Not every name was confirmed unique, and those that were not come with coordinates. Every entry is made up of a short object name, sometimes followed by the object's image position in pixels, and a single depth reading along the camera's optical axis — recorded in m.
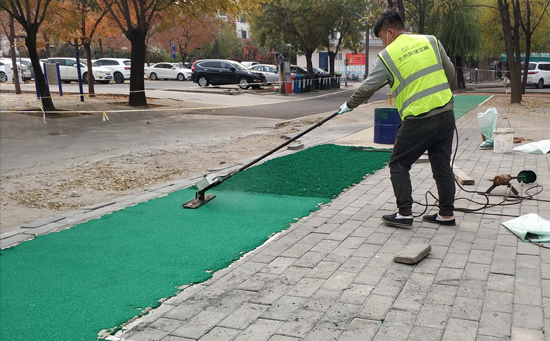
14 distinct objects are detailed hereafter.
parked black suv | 30.58
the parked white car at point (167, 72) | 39.94
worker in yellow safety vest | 4.36
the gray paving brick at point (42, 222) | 5.11
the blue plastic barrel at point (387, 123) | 9.62
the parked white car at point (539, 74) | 34.66
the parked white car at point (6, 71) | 34.97
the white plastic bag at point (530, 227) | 4.28
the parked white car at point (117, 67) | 34.81
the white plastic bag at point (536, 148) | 8.45
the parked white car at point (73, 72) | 32.53
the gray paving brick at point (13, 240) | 4.53
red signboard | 51.56
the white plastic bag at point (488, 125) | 9.01
